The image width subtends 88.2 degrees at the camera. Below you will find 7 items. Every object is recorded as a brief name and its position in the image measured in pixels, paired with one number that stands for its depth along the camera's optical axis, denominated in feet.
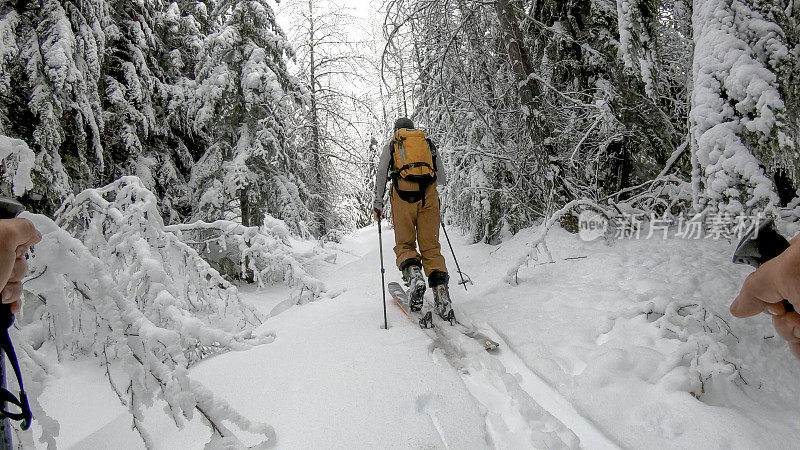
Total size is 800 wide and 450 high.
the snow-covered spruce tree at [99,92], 23.30
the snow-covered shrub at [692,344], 8.35
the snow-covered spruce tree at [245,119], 32.63
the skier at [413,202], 15.60
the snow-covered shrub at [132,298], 5.07
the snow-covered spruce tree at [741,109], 8.64
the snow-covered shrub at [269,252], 15.21
